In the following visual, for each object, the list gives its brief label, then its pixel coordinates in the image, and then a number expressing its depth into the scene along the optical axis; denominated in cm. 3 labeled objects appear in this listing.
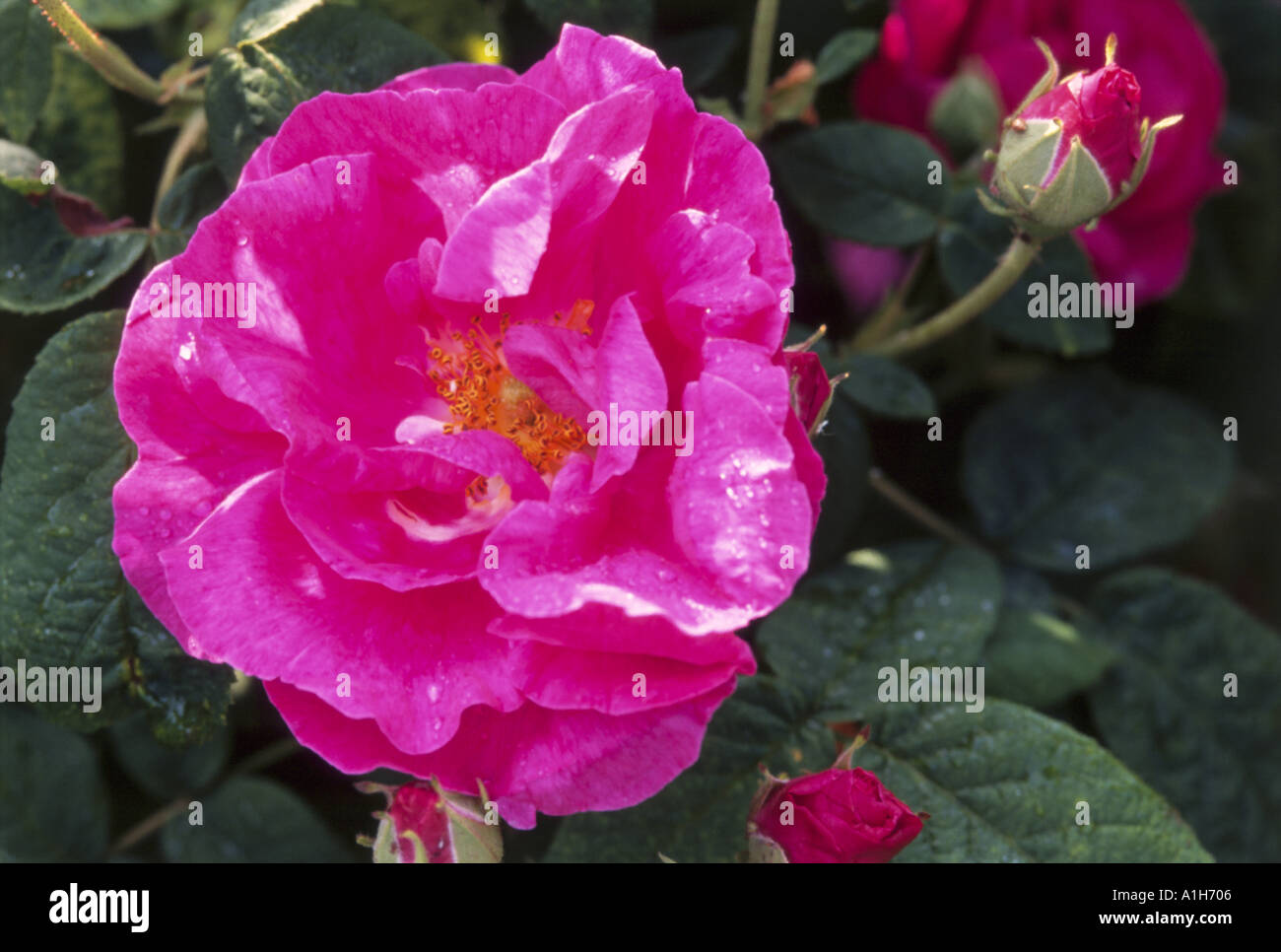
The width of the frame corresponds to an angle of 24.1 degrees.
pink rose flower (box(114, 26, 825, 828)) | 32
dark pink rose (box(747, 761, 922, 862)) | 33
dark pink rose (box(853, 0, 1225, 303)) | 40
